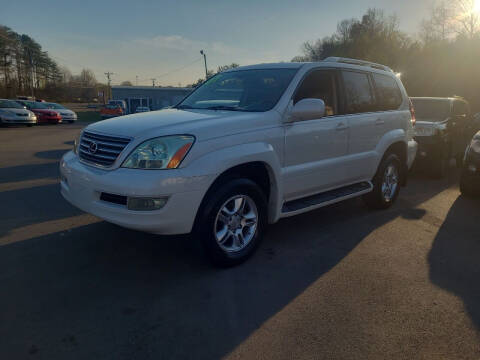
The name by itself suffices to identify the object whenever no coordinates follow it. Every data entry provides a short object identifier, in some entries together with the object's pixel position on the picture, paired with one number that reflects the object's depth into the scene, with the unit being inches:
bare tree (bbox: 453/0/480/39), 1221.8
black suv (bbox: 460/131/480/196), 227.0
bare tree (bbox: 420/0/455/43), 1338.6
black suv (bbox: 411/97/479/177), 297.7
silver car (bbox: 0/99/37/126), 760.3
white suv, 112.7
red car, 908.0
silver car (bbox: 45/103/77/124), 995.3
